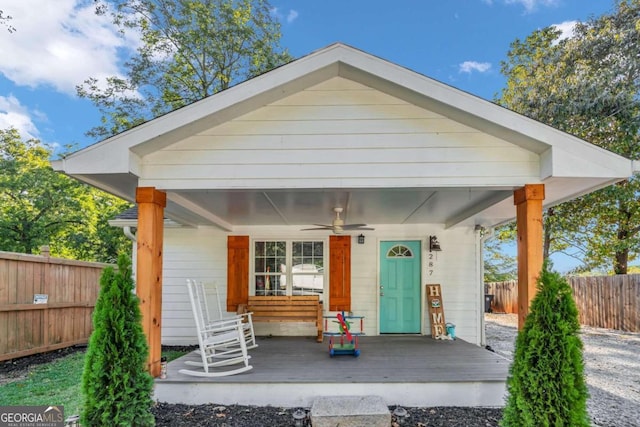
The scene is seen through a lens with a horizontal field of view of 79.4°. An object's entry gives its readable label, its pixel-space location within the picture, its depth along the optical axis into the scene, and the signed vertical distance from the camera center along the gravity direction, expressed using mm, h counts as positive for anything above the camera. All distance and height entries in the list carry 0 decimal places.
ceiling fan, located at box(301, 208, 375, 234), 5805 +261
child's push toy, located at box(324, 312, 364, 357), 5379 -1447
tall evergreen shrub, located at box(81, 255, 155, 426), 2973 -948
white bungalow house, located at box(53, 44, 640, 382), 3736 +931
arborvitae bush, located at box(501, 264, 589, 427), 2855 -910
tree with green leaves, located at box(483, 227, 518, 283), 21425 -1159
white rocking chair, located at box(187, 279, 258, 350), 5131 -1441
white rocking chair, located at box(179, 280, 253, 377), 4332 -1180
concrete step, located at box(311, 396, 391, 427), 3297 -1485
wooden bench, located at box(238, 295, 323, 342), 6711 -1168
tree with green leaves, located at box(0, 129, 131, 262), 12438 +1108
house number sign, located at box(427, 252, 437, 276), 7516 -377
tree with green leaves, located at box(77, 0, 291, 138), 13156 +6533
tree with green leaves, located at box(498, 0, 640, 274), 10453 +3919
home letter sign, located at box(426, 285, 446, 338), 7054 -1243
